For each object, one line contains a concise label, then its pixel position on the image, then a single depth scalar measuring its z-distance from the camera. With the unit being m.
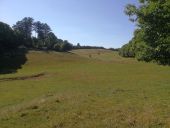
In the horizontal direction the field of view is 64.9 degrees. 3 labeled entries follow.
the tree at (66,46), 58.00
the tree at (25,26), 65.15
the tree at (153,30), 6.17
